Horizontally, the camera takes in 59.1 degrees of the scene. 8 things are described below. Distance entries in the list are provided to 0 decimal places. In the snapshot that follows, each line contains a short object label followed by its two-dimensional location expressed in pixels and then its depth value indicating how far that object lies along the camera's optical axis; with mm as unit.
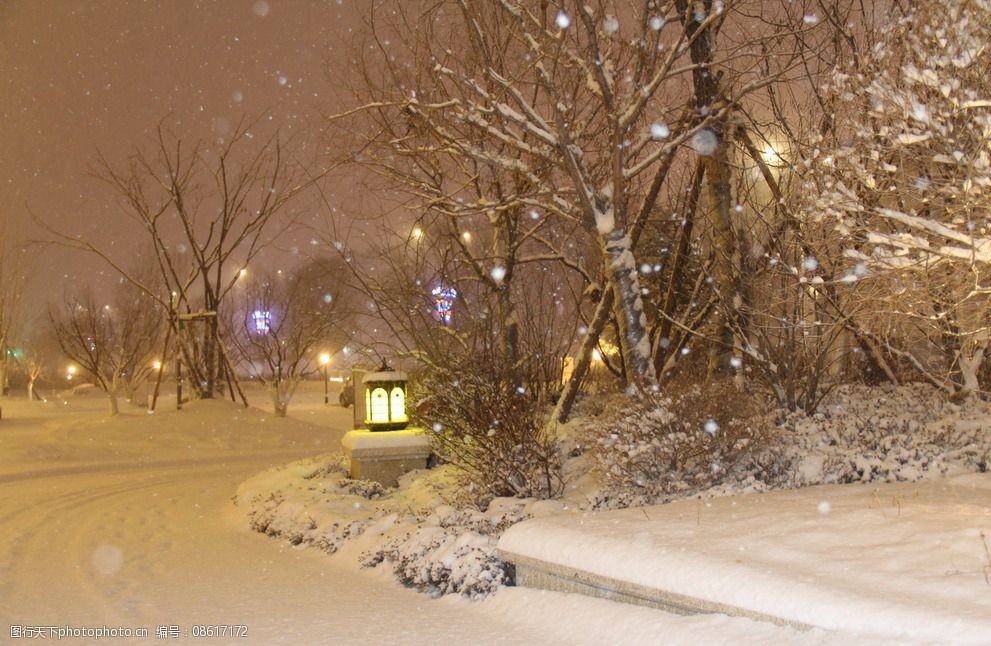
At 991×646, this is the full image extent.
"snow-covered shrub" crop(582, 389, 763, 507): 8742
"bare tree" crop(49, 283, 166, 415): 31078
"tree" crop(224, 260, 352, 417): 29094
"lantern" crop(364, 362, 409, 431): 12773
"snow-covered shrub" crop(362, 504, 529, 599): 7125
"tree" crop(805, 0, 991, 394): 6348
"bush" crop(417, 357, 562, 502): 9867
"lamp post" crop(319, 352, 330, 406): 40700
